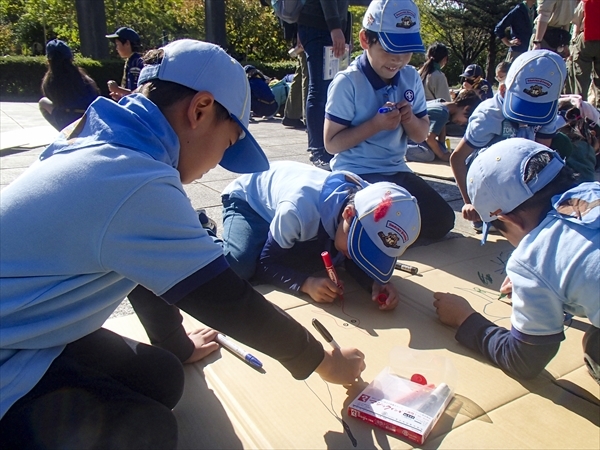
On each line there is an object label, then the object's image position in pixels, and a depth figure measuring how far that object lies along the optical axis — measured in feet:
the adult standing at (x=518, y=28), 20.09
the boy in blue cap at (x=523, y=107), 7.83
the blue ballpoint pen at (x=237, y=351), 5.06
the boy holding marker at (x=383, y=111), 8.28
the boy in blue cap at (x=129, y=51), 16.58
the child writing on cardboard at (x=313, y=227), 5.73
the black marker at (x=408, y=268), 7.26
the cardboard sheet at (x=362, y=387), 4.17
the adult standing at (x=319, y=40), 12.25
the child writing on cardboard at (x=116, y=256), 2.99
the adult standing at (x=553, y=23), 16.06
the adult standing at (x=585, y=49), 14.43
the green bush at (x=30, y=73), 39.99
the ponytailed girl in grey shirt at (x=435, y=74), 19.39
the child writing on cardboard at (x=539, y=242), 4.08
